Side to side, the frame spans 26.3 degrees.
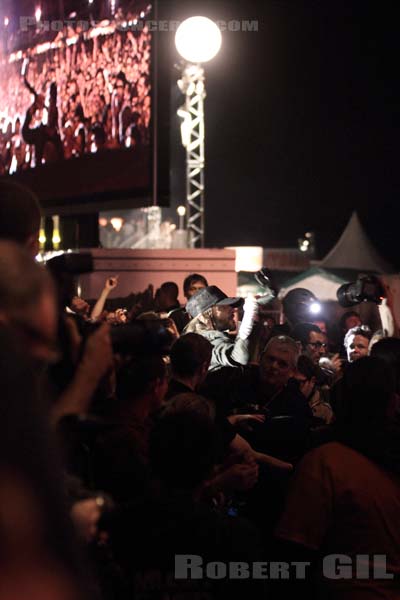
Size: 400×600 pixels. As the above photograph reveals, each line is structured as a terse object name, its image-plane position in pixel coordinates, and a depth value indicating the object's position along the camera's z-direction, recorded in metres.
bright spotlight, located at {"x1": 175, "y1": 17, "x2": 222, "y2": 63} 12.85
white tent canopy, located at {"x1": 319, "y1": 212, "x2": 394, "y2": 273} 22.42
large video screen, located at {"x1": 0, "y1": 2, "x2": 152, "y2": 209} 12.78
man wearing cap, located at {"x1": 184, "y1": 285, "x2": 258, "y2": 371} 5.98
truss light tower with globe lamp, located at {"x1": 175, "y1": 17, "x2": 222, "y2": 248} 12.93
